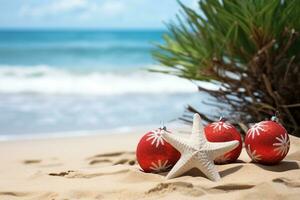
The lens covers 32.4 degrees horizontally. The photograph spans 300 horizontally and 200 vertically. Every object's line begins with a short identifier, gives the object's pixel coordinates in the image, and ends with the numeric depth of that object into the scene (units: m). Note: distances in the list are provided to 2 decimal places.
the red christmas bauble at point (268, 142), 2.04
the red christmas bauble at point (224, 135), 2.12
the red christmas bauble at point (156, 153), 2.05
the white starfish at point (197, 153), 1.97
